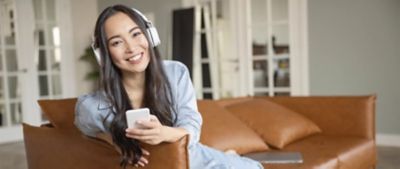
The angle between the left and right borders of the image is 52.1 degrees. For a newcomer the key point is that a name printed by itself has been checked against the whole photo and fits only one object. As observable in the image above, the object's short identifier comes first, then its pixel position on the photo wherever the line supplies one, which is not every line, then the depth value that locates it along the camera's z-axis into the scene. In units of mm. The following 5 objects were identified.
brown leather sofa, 1351
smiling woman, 1165
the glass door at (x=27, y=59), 5246
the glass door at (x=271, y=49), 4648
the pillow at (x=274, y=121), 2137
